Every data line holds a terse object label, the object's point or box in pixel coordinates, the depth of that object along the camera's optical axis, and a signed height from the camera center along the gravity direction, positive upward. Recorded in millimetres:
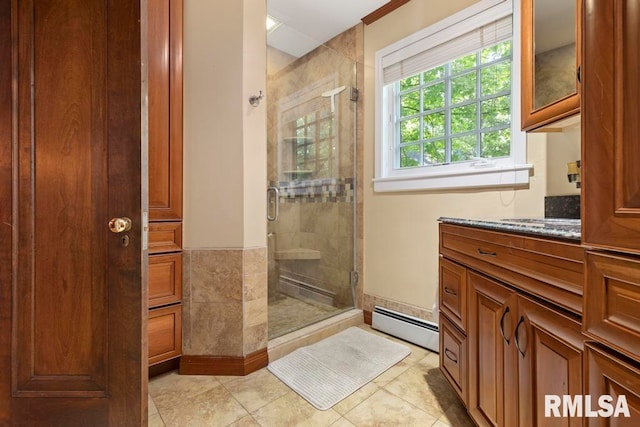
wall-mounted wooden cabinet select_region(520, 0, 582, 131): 1186 +672
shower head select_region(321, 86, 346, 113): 2607 +1059
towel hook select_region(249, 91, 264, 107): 1732 +675
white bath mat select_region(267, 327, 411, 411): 1558 -947
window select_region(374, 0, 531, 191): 1766 +757
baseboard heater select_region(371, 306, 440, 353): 2010 -852
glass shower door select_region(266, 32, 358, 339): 2508 +301
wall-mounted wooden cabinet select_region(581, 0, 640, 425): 552 +30
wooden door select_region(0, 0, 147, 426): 1045 -7
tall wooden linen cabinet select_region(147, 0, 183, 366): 1615 +193
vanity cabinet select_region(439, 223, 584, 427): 743 -349
